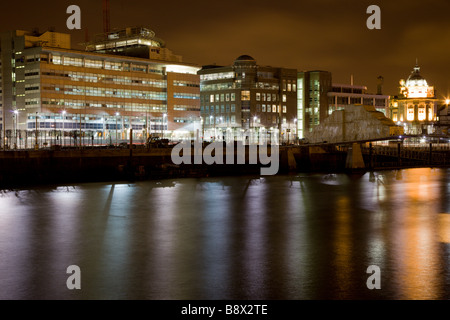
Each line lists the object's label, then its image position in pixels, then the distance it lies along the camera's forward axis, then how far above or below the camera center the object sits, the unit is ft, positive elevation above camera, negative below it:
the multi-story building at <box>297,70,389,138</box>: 587.27 +45.45
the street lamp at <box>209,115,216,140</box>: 545.89 +20.68
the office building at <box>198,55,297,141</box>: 526.57 +40.58
